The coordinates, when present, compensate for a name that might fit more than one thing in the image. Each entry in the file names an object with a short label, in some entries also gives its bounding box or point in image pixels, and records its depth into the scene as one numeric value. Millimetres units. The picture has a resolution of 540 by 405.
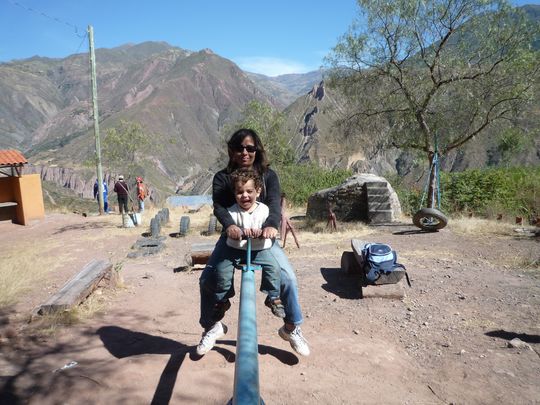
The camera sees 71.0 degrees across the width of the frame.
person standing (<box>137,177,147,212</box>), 16838
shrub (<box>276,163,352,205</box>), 19453
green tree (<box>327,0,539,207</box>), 11609
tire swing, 10084
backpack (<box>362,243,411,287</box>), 5344
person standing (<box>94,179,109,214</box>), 19236
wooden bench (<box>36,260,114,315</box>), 4566
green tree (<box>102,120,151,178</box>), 17125
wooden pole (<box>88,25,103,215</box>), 16906
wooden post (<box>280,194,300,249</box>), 8933
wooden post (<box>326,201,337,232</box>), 11000
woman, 3068
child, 2916
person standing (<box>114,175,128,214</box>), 15328
